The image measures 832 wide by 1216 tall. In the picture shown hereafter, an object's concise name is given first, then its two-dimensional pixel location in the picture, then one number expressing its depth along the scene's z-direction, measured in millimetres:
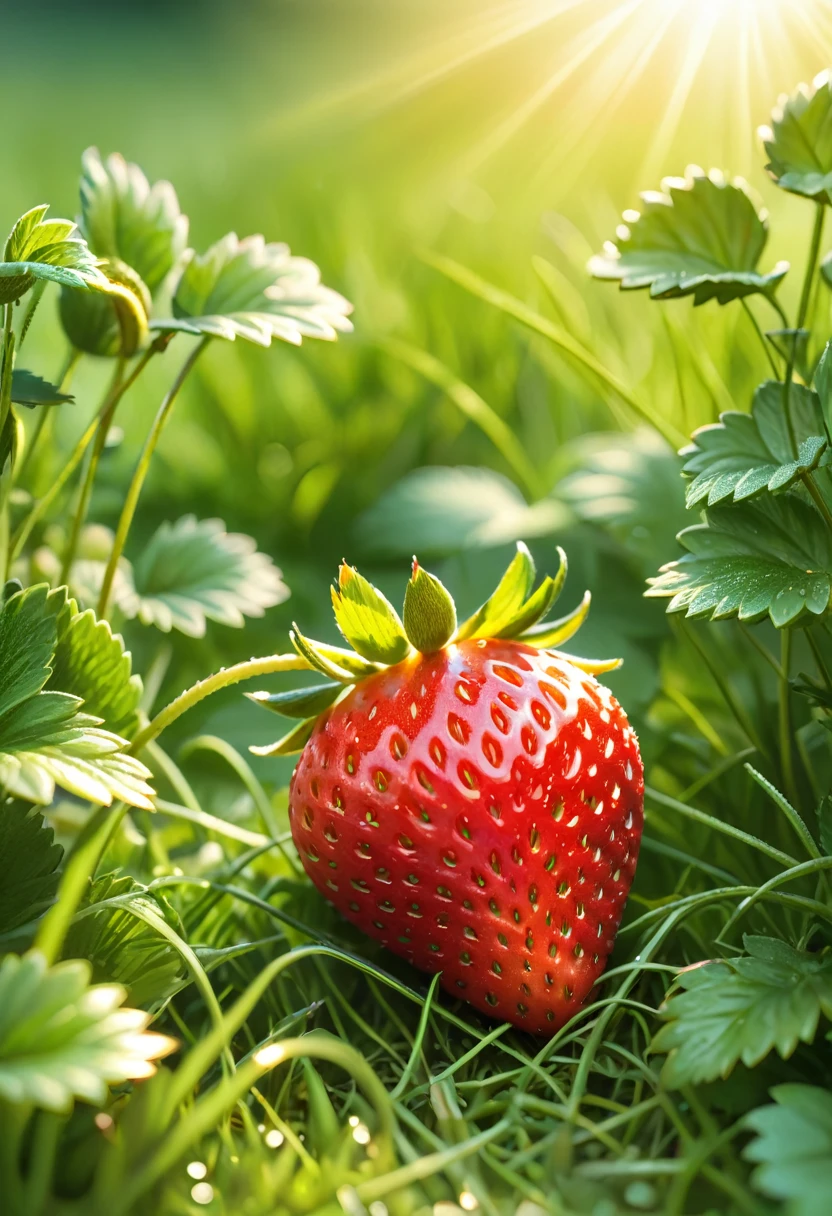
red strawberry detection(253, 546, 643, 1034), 364
